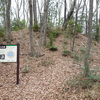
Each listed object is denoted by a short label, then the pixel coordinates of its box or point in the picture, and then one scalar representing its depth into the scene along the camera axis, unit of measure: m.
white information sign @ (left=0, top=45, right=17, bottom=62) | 4.67
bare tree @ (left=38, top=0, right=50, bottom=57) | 7.59
